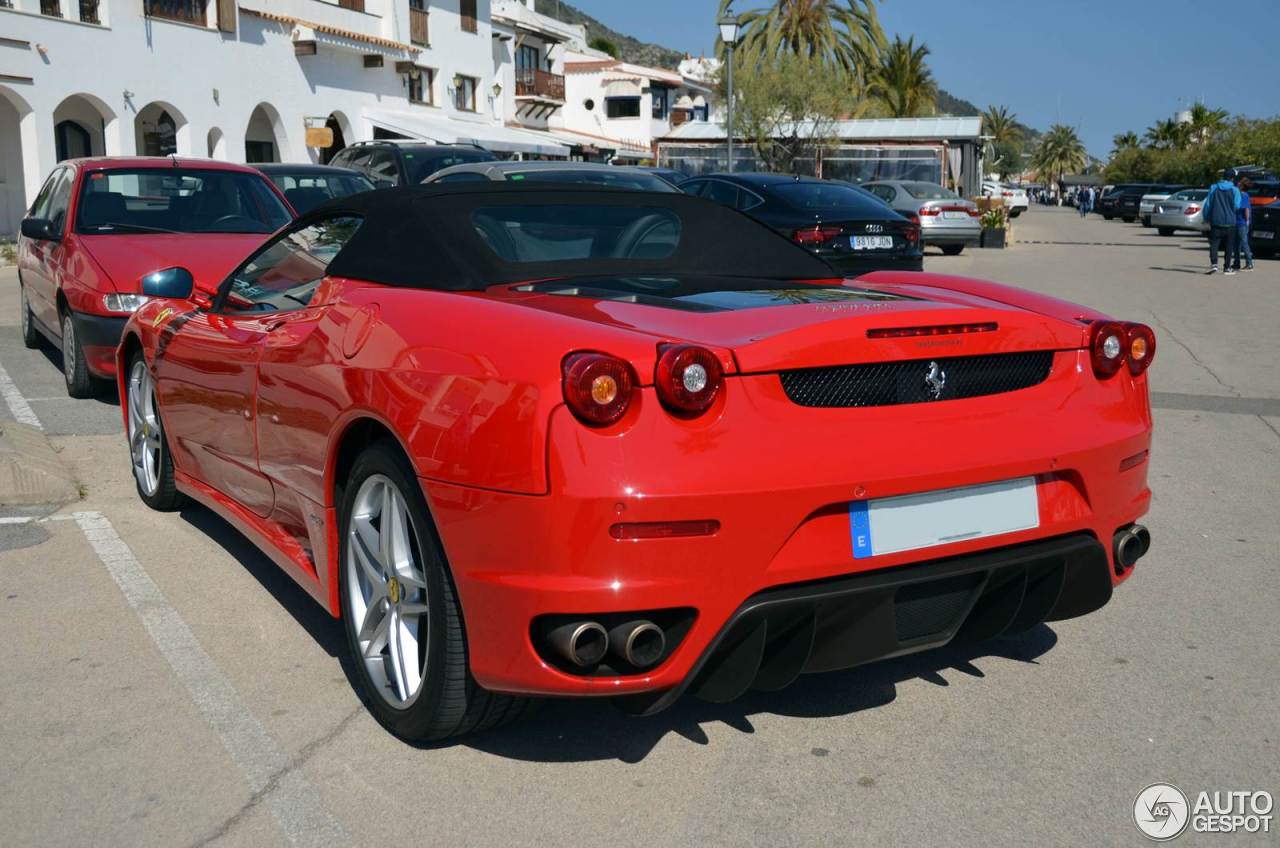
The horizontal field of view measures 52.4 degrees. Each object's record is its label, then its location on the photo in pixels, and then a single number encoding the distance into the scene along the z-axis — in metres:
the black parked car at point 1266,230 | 25.11
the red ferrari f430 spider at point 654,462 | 2.81
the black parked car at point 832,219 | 14.14
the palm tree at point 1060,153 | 157.12
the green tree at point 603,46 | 102.62
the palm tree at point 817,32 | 49.47
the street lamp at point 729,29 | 26.17
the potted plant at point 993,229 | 29.34
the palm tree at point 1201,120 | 102.69
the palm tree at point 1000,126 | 139.62
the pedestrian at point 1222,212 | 20.98
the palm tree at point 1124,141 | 142.62
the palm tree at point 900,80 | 72.94
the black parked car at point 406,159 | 17.05
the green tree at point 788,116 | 41.69
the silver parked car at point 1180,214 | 36.03
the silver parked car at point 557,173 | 12.10
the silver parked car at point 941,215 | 25.19
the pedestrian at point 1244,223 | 21.48
